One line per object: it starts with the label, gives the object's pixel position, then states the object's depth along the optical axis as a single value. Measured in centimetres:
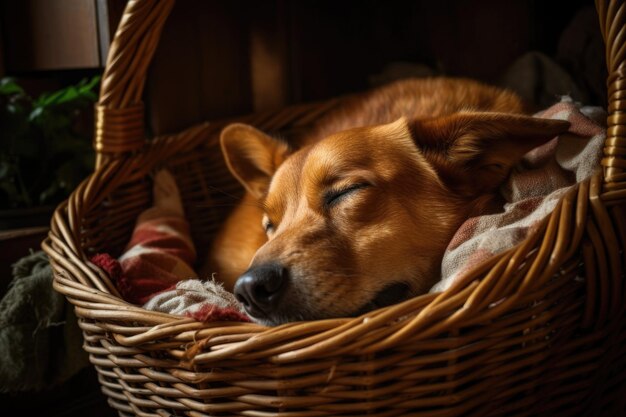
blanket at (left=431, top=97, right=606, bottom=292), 73
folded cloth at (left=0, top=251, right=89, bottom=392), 85
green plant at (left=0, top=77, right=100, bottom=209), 100
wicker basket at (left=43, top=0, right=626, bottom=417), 67
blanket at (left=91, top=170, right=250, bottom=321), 77
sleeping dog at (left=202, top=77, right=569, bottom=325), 74
